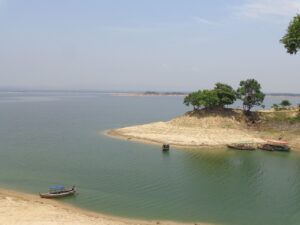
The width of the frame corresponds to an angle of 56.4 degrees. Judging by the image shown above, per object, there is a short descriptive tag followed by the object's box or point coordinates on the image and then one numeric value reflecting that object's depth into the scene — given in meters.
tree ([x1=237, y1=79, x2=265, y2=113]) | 74.27
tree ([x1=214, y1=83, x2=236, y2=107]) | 74.23
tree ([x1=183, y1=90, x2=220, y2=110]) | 73.26
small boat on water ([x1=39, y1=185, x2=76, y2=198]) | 34.45
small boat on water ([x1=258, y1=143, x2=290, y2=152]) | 59.13
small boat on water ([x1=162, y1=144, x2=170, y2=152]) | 56.57
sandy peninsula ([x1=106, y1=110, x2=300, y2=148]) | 63.32
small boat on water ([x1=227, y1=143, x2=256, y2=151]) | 59.23
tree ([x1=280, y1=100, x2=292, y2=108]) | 82.14
